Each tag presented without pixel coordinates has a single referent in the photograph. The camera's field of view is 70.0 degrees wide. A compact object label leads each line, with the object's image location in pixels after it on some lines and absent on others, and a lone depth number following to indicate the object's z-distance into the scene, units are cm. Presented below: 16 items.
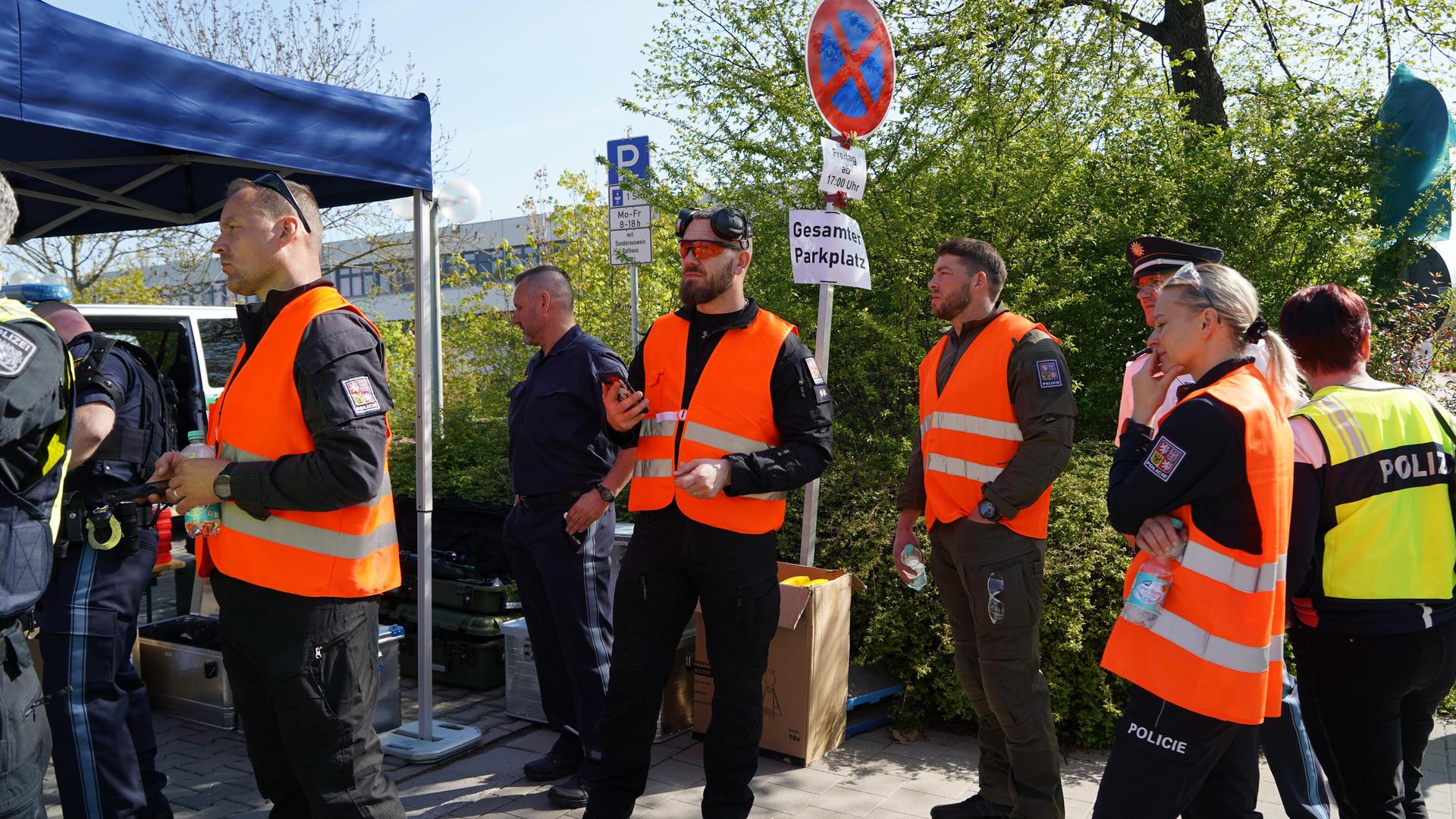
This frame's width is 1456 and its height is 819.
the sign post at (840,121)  450
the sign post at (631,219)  838
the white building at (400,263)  1591
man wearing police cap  341
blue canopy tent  331
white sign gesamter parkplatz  448
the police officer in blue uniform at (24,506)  218
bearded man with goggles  352
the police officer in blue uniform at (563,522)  429
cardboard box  443
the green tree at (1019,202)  501
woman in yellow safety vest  286
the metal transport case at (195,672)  497
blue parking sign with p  885
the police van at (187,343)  840
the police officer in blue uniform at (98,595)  345
